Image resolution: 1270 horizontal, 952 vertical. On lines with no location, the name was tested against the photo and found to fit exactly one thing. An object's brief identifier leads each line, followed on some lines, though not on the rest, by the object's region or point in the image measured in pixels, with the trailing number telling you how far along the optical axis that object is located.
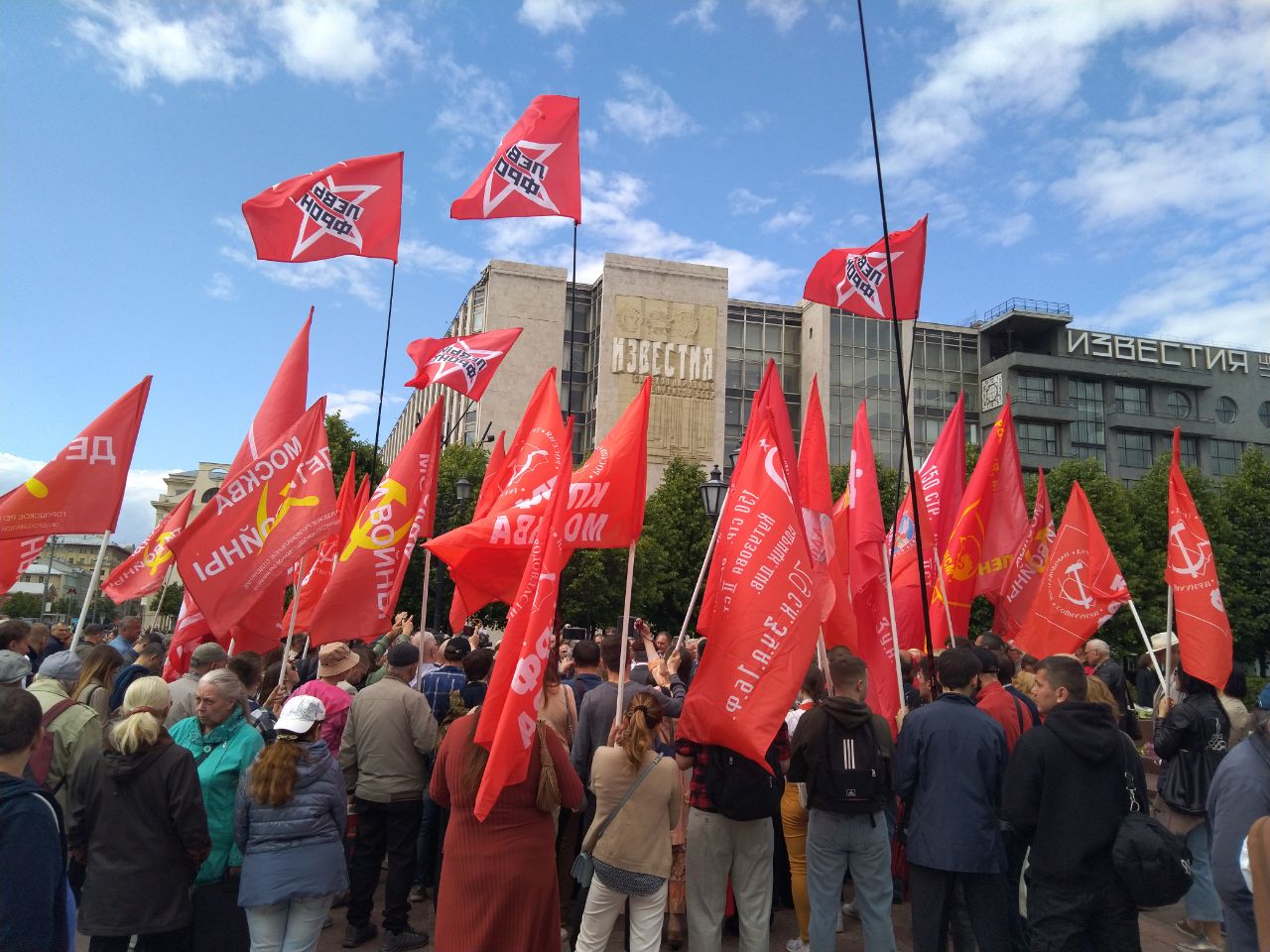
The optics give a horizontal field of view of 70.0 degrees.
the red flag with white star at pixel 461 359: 11.51
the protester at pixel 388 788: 6.55
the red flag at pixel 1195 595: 8.62
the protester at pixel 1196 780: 6.75
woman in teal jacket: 4.85
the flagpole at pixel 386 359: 11.69
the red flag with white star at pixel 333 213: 10.69
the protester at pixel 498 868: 4.63
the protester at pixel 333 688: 6.78
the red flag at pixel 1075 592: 10.66
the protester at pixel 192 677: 6.53
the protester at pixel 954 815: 5.28
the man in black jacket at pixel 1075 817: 4.60
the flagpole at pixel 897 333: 7.03
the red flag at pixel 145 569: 11.17
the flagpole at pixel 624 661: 5.38
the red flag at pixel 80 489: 8.20
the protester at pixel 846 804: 5.56
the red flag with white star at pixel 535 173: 10.65
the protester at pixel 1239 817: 4.46
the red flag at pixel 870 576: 8.22
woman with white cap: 4.65
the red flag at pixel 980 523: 11.38
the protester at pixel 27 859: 3.30
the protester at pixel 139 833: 4.52
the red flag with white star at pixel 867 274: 10.76
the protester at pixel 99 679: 6.14
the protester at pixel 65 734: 5.43
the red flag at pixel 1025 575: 12.31
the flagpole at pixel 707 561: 6.26
